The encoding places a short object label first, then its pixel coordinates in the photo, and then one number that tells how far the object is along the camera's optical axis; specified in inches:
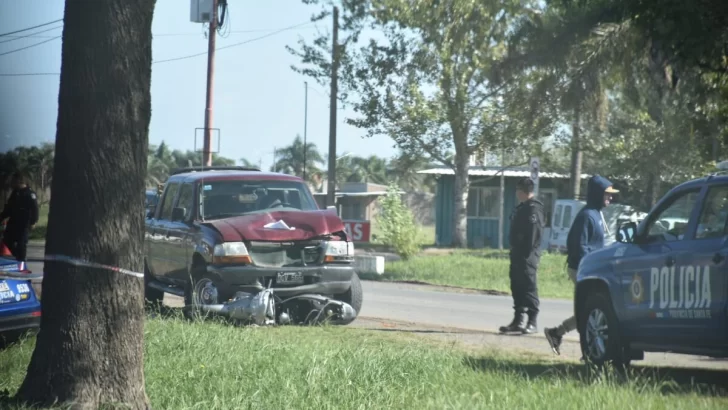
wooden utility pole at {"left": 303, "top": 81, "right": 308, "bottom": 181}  2276.7
